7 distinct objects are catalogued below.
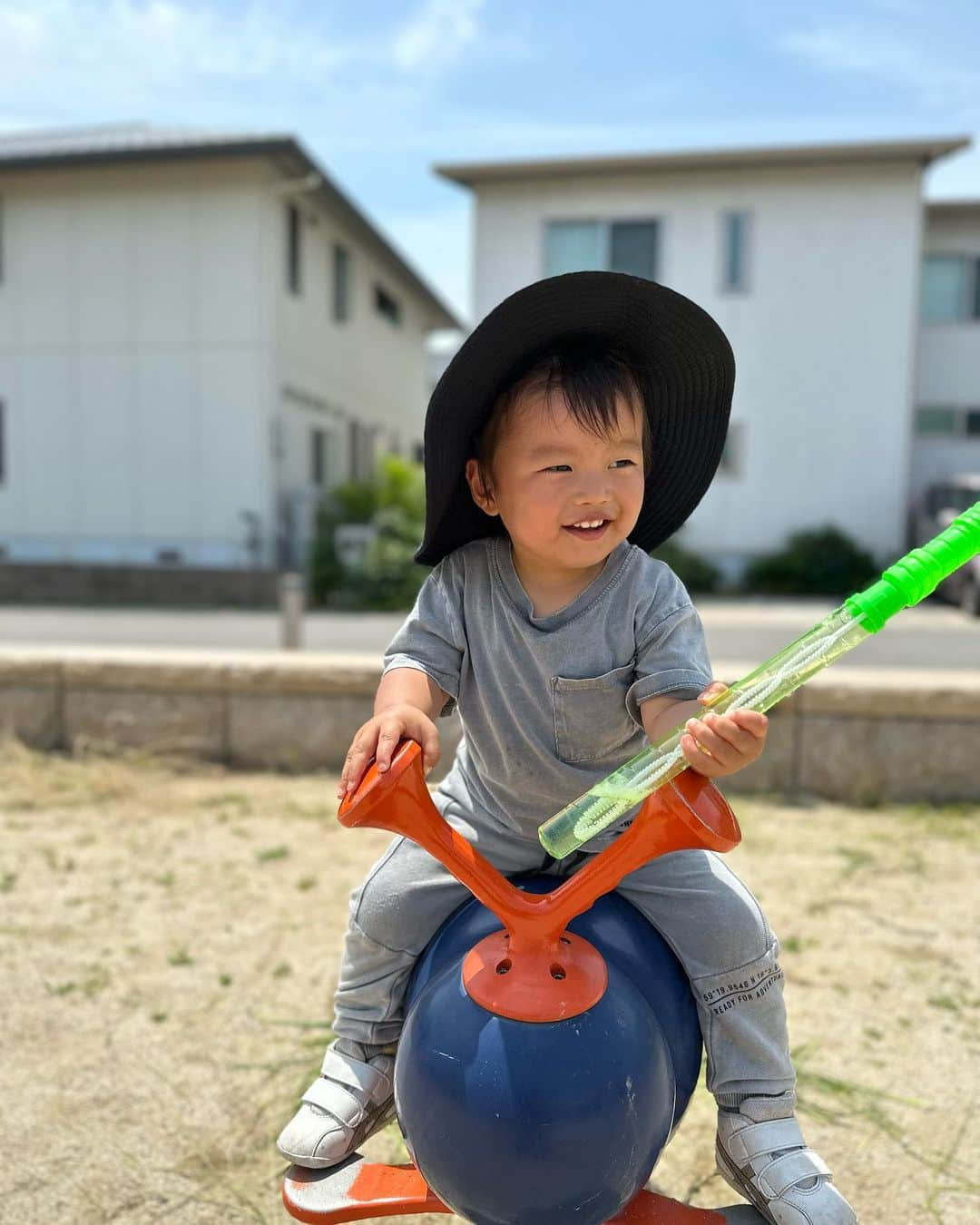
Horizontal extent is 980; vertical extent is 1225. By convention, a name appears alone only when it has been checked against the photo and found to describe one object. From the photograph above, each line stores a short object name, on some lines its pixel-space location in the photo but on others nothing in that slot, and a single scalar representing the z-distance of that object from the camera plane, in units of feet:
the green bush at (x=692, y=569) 52.09
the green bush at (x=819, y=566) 53.11
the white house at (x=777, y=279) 53.26
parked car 45.68
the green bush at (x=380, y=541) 45.75
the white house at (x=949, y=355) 58.54
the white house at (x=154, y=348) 49.14
